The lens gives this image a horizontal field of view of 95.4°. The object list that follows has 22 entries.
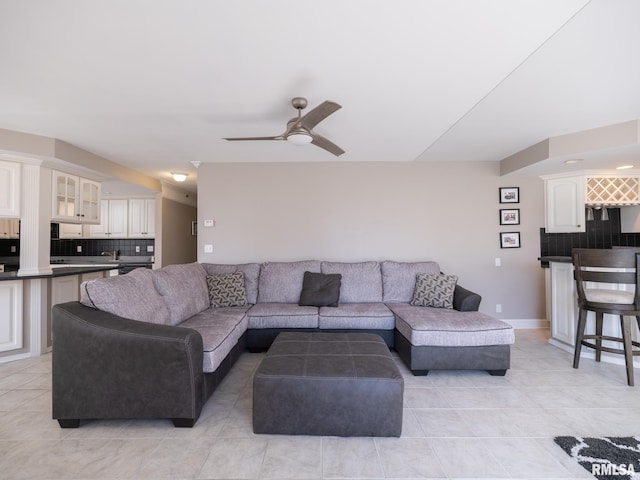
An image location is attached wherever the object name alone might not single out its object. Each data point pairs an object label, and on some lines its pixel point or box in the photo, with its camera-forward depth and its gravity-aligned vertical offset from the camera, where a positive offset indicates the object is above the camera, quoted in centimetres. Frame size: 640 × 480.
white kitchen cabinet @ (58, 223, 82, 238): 588 +28
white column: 320 +27
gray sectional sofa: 183 -72
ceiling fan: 197 +86
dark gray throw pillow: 340 -55
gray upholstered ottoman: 177 -97
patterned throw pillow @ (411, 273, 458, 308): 333 -55
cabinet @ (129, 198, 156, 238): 589 +56
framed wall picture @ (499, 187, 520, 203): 411 +70
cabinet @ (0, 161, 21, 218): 307 +60
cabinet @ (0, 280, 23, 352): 300 -74
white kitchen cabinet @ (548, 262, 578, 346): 311 -66
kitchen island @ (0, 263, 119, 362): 301 -69
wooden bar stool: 244 -46
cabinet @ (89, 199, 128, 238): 592 +56
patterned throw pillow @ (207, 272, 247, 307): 340 -55
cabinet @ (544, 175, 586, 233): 396 +54
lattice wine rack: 409 +75
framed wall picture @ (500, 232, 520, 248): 411 +5
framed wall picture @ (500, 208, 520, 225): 412 +39
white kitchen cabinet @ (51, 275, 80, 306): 339 -53
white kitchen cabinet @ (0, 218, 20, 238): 529 +29
